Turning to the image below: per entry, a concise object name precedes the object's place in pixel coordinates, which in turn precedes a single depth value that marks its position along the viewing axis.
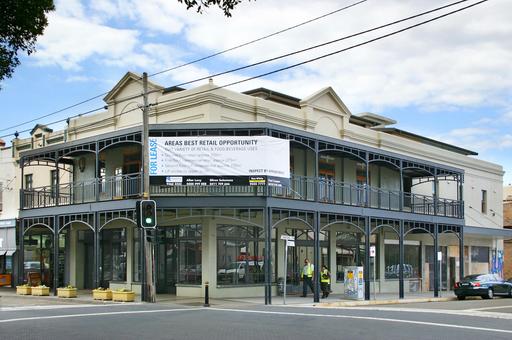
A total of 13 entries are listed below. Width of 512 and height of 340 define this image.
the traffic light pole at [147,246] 24.50
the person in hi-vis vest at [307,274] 27.74
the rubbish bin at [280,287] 28.89
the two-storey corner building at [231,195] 25.59
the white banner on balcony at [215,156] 25.39
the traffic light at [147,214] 23.45
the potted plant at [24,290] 29.19
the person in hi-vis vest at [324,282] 28.31
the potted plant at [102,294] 25.79
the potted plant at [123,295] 25.12
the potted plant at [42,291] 28.67
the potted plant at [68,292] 27.38
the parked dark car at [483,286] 33.09
